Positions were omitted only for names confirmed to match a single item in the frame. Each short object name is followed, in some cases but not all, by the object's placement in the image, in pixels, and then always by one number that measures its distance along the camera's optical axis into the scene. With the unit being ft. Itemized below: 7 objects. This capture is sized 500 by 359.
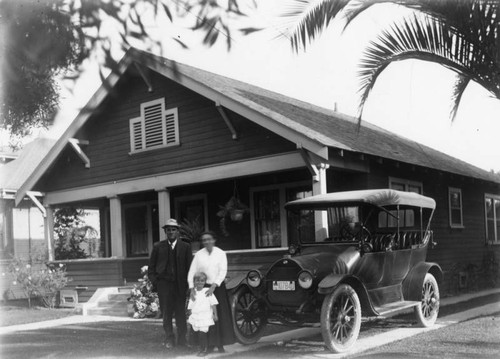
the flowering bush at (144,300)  41.34
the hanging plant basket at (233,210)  46.06
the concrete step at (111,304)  46.41
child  25.39
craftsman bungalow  41.75
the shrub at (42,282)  51.21
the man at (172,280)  28.09
